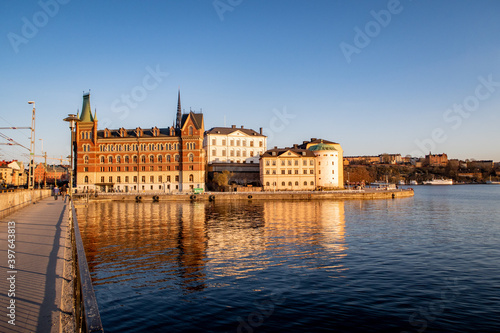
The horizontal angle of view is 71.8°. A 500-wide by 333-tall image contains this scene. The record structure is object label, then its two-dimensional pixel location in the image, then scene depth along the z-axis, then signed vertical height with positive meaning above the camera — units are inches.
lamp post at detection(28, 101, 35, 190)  2207.2 +374.6
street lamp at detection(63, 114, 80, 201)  837.8 +171.1
